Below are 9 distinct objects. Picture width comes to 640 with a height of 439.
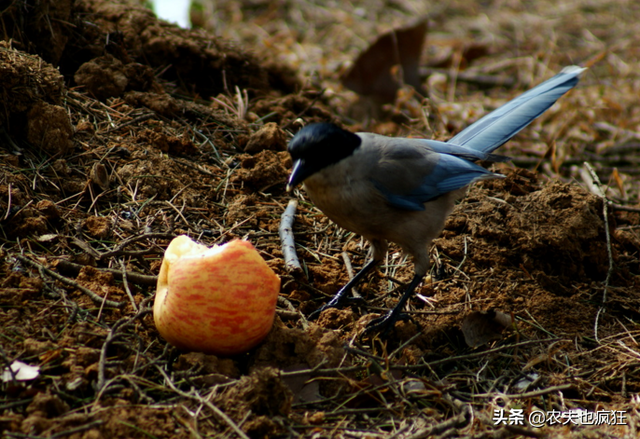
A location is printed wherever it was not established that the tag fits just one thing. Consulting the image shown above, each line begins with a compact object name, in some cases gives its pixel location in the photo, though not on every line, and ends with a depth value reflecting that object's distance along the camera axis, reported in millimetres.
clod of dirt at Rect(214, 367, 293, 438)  4961
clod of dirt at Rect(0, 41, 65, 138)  7727
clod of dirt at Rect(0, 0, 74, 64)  9055
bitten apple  5316
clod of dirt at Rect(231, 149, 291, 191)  8930
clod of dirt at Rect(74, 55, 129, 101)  9617
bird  6758
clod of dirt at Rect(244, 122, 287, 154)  9641
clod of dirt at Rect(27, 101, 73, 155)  7887
